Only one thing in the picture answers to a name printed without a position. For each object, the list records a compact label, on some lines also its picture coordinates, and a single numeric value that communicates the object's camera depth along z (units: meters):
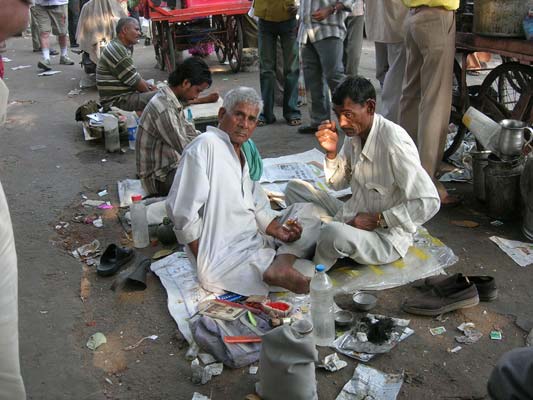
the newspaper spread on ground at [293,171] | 4.88
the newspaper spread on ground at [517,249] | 3.69
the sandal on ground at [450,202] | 4.47
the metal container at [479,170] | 4.36
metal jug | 4.09
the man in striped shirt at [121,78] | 6.03
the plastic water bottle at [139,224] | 4.11
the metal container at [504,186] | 4.14
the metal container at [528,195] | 3.87
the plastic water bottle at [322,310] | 2.99
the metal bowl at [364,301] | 3.25
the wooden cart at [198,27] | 8.65
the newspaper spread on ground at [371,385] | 2.63
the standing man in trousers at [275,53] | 6.26
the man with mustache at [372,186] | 3.30
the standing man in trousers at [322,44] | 5.74
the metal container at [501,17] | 4.10
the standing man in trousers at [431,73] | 4.18
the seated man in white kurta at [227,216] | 3.31
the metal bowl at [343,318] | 3.09
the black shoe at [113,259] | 3.77
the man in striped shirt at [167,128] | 4.47
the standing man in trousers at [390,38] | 5.05
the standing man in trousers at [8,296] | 1.65
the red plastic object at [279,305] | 3.20
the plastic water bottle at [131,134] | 6.26
